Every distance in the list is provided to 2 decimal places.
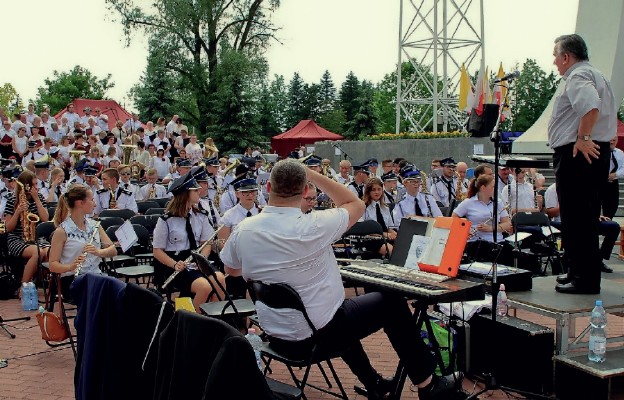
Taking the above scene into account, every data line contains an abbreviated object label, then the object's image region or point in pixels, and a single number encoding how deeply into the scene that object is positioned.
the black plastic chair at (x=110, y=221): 8.98
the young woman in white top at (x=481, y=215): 8.36
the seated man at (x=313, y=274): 4.00
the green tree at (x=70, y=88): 67.06
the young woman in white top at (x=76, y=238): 6.47
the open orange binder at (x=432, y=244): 4.59
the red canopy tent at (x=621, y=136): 28.48
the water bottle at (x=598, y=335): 4.79
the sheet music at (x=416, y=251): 4.86
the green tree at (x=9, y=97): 68.44
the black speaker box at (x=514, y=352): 5.07
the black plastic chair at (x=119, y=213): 9.98
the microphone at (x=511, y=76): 5.22
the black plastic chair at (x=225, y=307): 5.09
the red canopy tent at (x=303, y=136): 37.12
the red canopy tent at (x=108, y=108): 28.55
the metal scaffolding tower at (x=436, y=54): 24.23
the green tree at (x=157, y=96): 36.03
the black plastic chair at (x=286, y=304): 3.98
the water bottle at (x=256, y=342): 4.54
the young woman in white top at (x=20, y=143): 18.48
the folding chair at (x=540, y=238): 9.41
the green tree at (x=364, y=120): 44.09
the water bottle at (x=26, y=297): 8.23
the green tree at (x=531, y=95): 62.38
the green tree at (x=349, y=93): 55.53
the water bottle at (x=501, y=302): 5.50
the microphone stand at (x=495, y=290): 4.91
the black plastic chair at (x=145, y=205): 11.59
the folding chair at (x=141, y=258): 7.40
